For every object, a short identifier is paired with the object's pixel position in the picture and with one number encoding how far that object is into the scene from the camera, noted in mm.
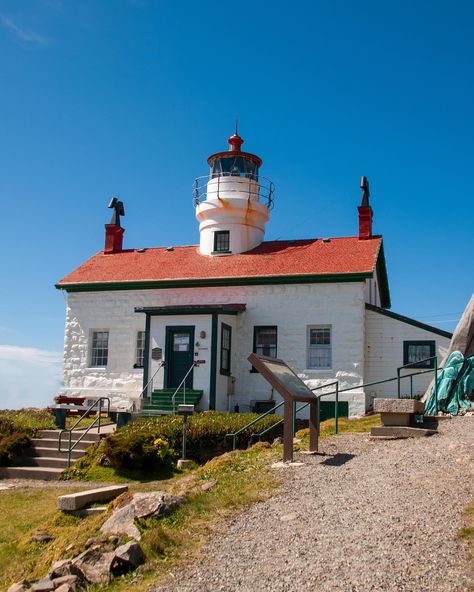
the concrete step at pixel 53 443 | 17594
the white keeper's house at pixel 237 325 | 22516
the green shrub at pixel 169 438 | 15211
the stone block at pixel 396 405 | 13406
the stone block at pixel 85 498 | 10359
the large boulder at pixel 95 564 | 7294
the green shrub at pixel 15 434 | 16688
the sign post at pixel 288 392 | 11289
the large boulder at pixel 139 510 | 8492
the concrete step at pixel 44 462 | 16609
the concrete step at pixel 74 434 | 18214
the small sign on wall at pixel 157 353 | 23062
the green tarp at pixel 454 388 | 16475
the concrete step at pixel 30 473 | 15914
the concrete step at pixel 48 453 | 17000
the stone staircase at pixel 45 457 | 16047
